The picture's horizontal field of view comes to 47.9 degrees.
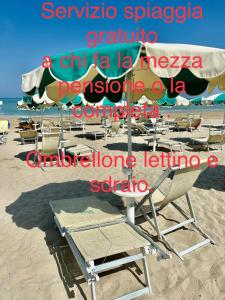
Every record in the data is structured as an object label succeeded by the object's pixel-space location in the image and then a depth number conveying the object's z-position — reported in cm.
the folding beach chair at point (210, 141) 934
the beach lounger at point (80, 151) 797
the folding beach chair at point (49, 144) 746
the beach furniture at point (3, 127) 1297
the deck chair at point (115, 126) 1276
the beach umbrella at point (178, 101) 1132
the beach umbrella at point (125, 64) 220
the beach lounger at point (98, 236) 249
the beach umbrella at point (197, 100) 1873
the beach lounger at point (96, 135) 1316
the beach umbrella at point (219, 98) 1223
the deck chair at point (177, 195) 317
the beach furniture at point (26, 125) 1661
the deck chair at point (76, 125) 1751
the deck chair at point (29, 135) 1095
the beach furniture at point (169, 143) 923
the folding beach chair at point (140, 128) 1263
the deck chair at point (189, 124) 1511
